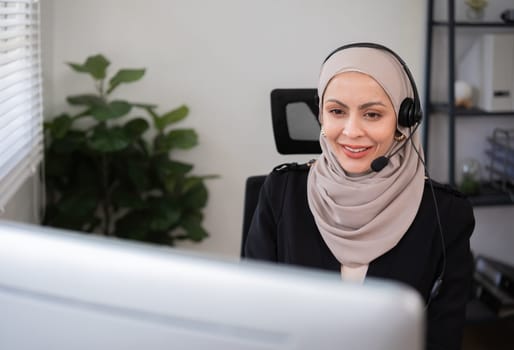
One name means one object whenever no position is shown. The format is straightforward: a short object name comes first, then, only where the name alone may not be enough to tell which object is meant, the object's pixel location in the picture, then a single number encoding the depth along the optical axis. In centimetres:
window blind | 266
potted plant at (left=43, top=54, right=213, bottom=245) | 320
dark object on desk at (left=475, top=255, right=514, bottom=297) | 357
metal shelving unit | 348
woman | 195
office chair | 224
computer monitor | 101
